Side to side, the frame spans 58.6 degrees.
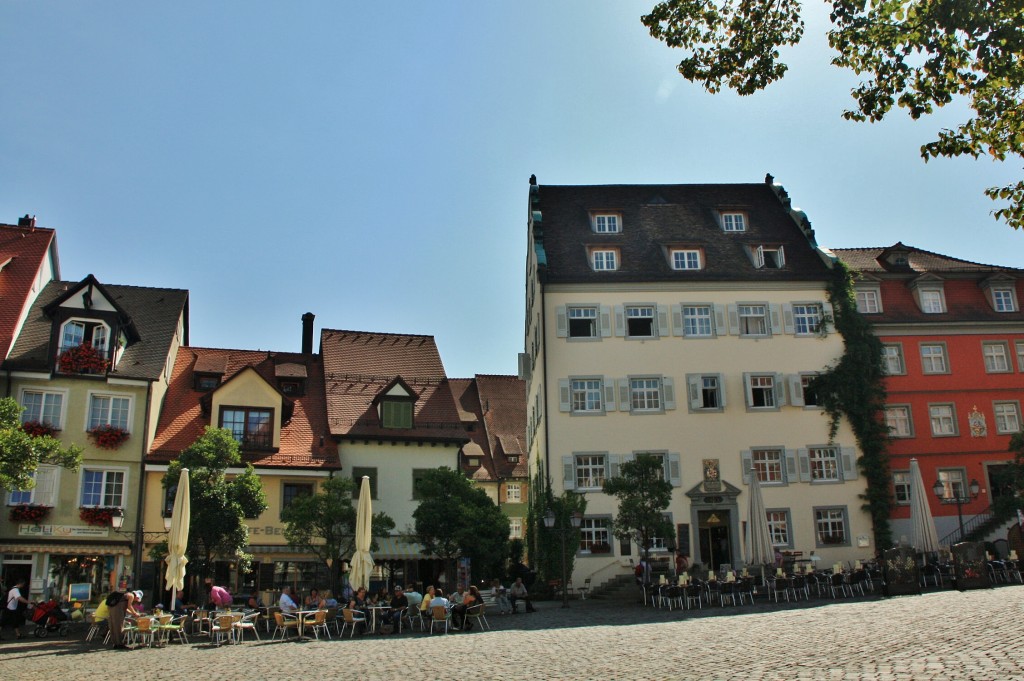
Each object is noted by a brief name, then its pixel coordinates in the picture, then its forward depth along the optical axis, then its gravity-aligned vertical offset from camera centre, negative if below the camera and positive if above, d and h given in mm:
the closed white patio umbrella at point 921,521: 28911 +1040
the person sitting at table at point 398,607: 22859 -1028
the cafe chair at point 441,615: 22469 -1201
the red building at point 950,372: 37875 +7532
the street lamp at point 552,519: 29767 +1359
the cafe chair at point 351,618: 22000 -1211
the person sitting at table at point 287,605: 21984 -866
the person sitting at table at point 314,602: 22548 -856
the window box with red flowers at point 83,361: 32875 +7464
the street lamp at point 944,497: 36434 +2256
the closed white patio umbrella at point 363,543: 24906 +630
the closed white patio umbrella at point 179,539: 23844 +812
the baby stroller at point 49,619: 23547 -1144
